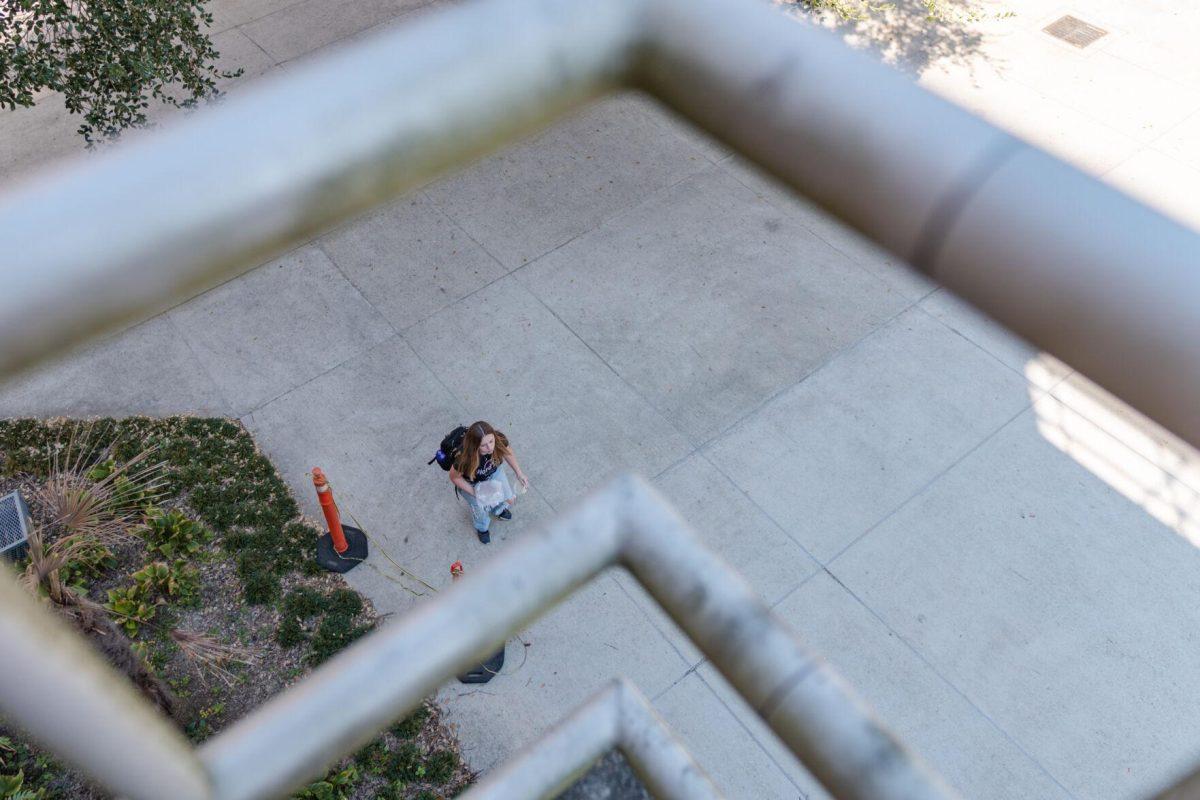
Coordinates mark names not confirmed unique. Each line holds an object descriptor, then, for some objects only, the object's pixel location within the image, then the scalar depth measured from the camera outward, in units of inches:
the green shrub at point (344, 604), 245.9
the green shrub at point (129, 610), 241.6
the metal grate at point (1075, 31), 413.7
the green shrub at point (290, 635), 239.5
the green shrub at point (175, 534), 257.4
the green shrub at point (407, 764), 218.1
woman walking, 237.3
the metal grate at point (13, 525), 249.6
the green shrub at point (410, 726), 224.4
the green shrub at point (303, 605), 245.1
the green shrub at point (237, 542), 258.7
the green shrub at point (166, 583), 247.3
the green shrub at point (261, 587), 247.9
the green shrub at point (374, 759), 218.7
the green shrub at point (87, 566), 249.0
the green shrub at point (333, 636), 237.8
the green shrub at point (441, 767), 217.8
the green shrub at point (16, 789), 206.5
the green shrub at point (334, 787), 210.4
